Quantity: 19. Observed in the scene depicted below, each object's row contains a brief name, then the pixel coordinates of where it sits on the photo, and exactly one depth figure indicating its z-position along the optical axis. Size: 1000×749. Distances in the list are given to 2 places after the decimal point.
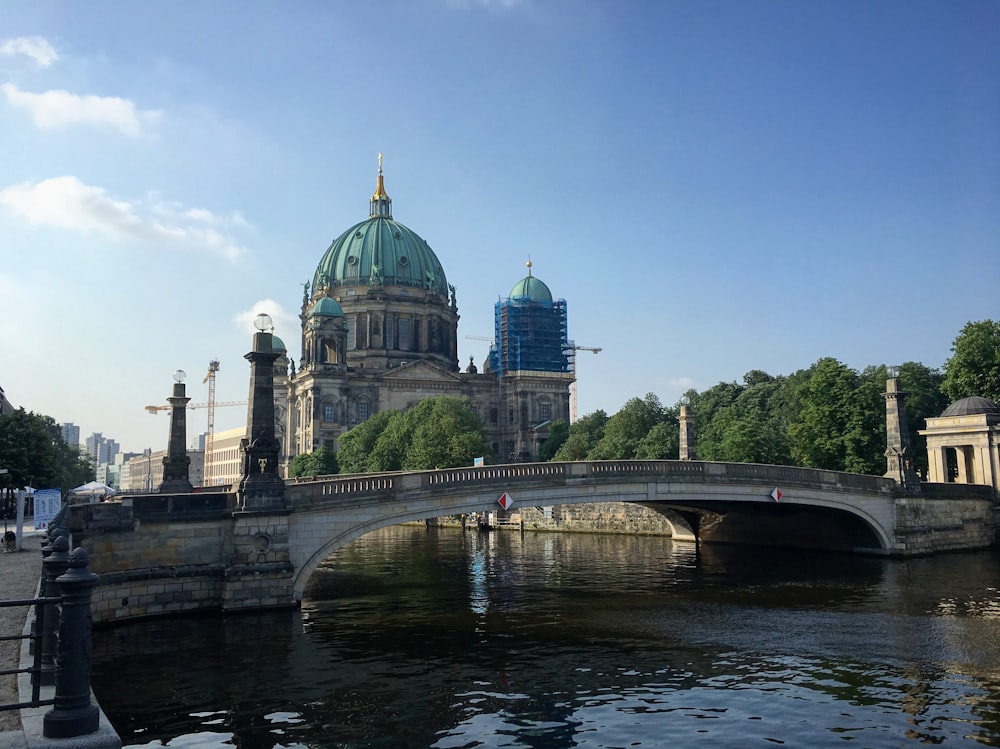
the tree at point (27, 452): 62.97
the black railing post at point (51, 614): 10.59
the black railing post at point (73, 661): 8.98
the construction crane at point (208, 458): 181.00
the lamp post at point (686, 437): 57.31
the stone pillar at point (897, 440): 48.16
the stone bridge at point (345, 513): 28.09
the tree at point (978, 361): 60.72
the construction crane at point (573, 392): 168.88
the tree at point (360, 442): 91.69
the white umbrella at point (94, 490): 49.38
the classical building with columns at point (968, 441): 54.59
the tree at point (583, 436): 91.31
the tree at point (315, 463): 98.12
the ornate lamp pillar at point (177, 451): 38.81
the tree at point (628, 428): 80.75
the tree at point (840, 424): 58.81
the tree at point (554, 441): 106.12
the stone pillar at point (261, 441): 29.78
